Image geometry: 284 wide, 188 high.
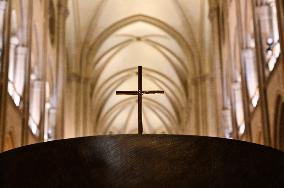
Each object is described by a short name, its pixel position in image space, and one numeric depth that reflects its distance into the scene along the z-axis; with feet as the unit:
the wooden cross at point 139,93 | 15.17
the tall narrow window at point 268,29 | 44.19
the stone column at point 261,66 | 43.52
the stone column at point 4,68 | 41.27
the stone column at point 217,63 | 68.69
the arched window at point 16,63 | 49.60
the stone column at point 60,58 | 69.24
